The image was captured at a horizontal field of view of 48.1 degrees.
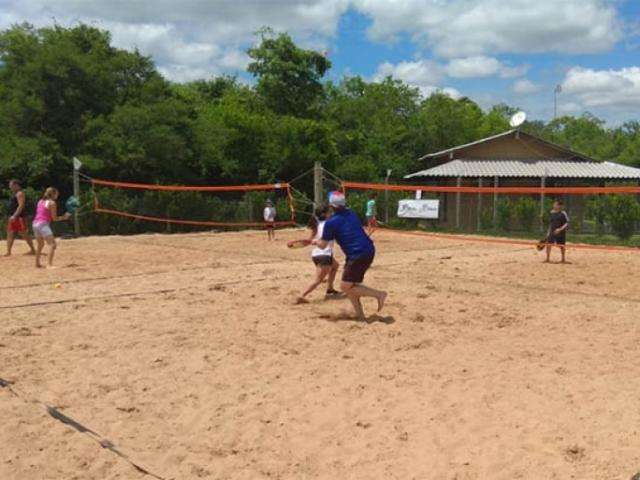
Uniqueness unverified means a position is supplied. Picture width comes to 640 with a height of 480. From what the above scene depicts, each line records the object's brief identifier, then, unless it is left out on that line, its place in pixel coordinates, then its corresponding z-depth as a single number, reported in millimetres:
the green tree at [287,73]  34688
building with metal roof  26641
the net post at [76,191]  20722
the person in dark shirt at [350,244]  7290
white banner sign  23328
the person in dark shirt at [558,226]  13438
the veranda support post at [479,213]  24231
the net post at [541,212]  22770
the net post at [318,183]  16237
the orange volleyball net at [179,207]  22719
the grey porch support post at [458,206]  25066
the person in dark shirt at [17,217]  13438
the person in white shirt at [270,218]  19767
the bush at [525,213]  23859
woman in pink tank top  11969
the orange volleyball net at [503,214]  21703
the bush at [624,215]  21484
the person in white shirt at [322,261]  8547
